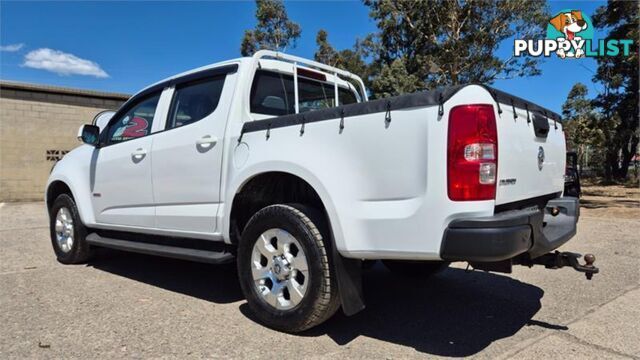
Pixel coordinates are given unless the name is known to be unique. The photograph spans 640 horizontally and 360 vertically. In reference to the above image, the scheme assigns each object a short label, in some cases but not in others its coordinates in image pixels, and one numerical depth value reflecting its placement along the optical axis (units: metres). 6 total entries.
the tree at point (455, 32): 20.45
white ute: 2.68
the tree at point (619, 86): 21.92
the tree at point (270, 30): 28.12
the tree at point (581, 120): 32.69
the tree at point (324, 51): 29.70
